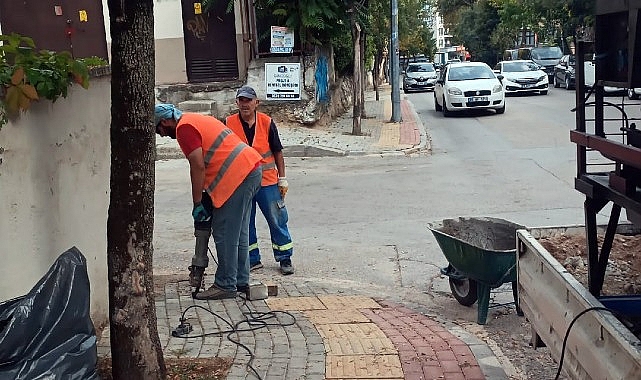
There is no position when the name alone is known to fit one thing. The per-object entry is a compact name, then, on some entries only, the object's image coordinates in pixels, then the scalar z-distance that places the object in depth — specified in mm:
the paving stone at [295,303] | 5980
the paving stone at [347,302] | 6129
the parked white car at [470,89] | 22188
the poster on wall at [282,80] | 18156
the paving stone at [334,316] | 5568
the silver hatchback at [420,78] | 41844
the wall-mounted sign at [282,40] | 18078
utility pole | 20703
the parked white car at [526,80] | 29844
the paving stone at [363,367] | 4484
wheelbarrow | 5691
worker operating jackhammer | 5913
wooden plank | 3064
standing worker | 7352
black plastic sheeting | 3162
